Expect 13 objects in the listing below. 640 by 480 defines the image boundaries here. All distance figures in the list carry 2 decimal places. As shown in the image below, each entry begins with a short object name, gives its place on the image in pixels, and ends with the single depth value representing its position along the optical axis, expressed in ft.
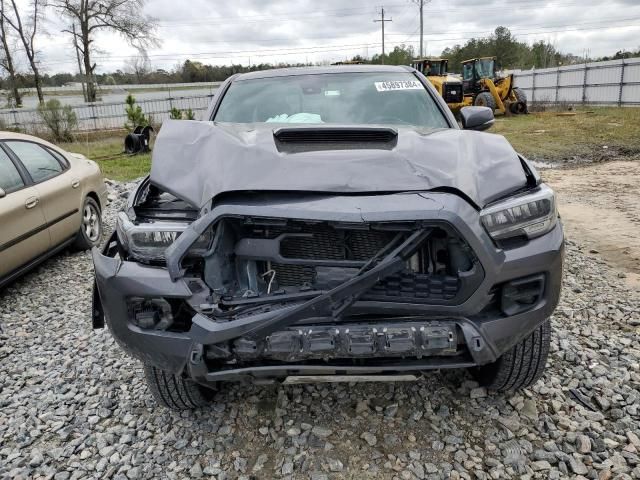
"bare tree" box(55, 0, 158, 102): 104.27
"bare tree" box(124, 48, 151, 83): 111.60
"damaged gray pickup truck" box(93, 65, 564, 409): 6.44
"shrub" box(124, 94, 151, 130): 54.44
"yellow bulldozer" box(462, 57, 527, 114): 65.46
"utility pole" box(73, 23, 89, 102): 105.34
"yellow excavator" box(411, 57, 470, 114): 58.23
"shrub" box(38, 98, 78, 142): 59.31
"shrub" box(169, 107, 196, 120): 51.58
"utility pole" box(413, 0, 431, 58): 142.61
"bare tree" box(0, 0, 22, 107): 94.94
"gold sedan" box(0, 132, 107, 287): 14.23
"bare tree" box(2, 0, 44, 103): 98.58
